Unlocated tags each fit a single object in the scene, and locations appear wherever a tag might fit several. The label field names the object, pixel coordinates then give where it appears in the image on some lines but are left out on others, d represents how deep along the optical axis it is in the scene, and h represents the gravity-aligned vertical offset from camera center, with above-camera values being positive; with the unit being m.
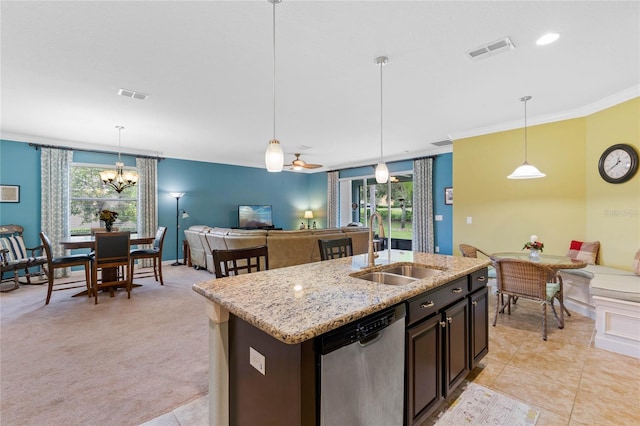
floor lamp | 6.85 -0.05
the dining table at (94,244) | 4.00 -0.47
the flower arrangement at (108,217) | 4.32 -0.06
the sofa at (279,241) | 4.79 -0.52
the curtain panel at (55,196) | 5.42 +0.35
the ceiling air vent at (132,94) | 3.32 +1.45
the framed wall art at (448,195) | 6.43 +0.38
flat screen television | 8.24 -0.11
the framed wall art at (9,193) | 5.12 +0.38
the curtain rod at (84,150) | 5.40 +1.33
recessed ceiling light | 2.31 +1.44
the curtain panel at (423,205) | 6.74 +0.17
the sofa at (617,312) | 2.54 -0.94
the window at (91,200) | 5.92 +0.29
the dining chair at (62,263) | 3.75 -0.69
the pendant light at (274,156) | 2.02 +0.41
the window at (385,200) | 7.80 +0.37
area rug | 1.81 -1.34
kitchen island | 1.09 -0.43
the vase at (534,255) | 3.32 -0.54
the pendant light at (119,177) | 4.97 +0.66
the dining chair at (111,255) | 3.93 -0.60
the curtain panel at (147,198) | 6.50 +0.35
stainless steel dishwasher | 1.15 -0.72
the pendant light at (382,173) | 2.98 +0.41
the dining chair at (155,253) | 4.66 -0.67
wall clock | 3.38 +0.59
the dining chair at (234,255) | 1.94 -0.32
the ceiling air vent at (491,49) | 2.40 +1.44
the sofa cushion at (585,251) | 3.69 -0.54
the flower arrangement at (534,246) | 3.39 -0.42
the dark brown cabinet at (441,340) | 1.57 -0.83
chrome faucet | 2.27 -0.21
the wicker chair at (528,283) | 2.85 -0.76
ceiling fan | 5.97 +1.02
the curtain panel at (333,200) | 9.00 +0.40
